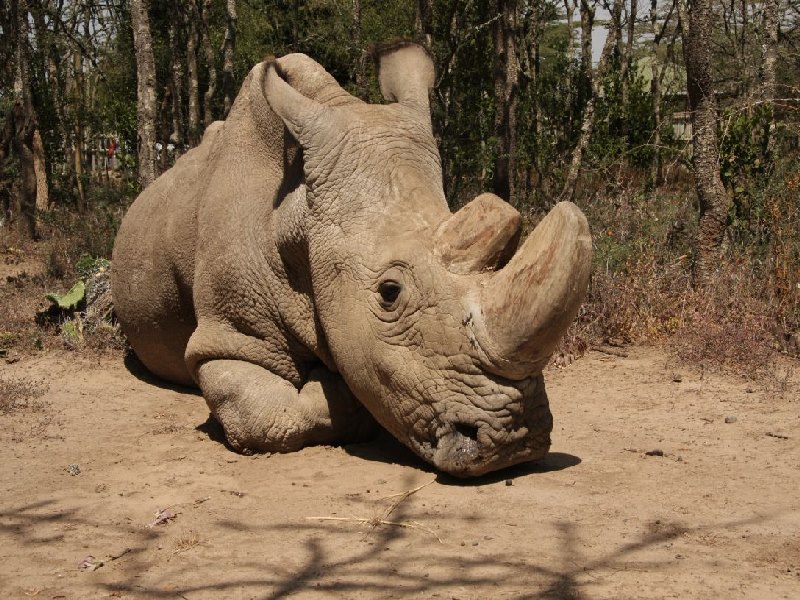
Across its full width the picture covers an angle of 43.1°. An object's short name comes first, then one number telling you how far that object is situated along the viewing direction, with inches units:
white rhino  179.2
